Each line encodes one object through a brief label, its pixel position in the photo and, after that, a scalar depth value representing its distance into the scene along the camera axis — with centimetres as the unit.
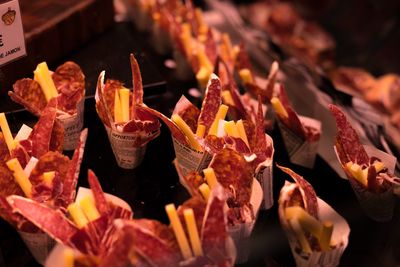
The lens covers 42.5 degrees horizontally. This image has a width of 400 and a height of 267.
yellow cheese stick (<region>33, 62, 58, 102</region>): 120
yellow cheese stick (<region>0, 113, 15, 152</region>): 105
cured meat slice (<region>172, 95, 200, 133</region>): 117
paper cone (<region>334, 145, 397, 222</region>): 113
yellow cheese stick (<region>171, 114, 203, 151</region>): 107
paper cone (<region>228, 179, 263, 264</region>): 96
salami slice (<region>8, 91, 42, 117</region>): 118
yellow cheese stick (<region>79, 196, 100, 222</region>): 90
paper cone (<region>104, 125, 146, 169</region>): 116
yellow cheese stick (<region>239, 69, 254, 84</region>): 141
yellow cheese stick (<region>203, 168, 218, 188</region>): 95
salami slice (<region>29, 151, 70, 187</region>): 99
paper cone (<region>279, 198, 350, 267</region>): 96
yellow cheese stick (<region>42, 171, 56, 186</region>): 96
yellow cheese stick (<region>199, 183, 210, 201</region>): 94
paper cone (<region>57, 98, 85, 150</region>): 120
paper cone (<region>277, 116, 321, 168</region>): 130
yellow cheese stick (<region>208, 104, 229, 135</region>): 110
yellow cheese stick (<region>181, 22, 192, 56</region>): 162
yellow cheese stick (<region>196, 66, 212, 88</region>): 142
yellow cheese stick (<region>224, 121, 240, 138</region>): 106
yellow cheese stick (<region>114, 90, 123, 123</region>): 116
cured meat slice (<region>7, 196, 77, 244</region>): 88
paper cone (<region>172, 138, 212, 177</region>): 111
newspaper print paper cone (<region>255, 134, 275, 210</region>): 108
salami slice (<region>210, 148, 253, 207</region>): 100
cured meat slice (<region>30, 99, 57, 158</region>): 106
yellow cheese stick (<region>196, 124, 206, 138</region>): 112
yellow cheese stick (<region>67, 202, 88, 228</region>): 89
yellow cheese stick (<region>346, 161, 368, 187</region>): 111
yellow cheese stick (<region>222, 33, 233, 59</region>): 160
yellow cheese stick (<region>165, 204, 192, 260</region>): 86
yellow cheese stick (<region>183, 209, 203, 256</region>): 85
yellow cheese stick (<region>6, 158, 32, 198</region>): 94
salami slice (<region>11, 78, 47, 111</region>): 121
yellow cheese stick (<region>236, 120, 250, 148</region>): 108
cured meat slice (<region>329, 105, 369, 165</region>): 113
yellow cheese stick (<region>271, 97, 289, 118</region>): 124
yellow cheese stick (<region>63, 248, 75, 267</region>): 79
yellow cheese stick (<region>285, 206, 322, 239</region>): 95
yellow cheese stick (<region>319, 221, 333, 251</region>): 92
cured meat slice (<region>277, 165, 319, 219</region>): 100
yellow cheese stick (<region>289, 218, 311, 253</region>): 94
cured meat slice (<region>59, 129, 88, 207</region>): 98
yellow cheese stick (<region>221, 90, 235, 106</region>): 130
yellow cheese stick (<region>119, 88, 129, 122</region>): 115
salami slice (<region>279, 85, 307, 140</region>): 125
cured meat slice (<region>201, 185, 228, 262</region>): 87
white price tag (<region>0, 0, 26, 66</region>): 118
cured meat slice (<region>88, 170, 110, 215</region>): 92
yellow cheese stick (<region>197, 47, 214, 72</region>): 149
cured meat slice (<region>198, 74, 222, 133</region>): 115
